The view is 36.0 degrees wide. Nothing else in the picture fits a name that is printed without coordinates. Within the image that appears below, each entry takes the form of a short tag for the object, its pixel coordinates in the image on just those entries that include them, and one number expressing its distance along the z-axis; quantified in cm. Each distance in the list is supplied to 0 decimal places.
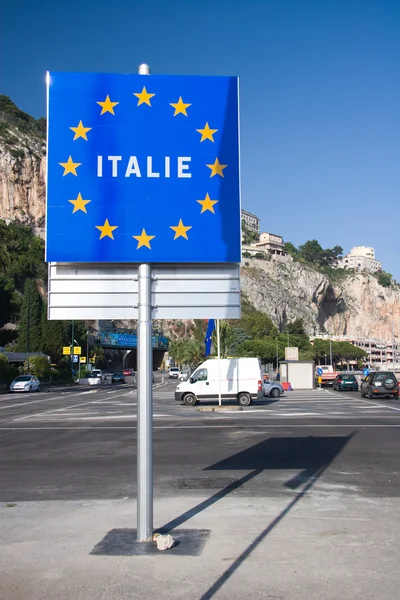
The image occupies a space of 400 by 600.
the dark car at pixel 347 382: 4794
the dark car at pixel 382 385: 3622
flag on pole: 3888
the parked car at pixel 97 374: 7586
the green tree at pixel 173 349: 7950
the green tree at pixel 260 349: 10659
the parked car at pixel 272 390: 3891
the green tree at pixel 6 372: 5303
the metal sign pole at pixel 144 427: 602
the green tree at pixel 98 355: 9906
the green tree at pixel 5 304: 5628
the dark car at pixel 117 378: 7200
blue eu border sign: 657
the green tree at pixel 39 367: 6212
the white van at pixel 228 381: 2962
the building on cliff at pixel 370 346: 18428
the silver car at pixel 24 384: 4866
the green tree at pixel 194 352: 7025
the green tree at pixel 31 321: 7538
